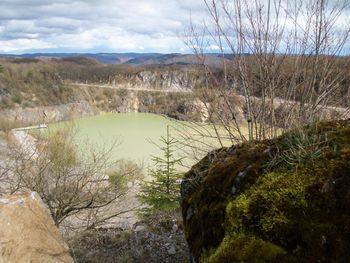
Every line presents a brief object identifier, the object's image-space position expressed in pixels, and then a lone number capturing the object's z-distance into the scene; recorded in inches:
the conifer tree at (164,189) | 531.2
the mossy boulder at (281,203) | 78.3
